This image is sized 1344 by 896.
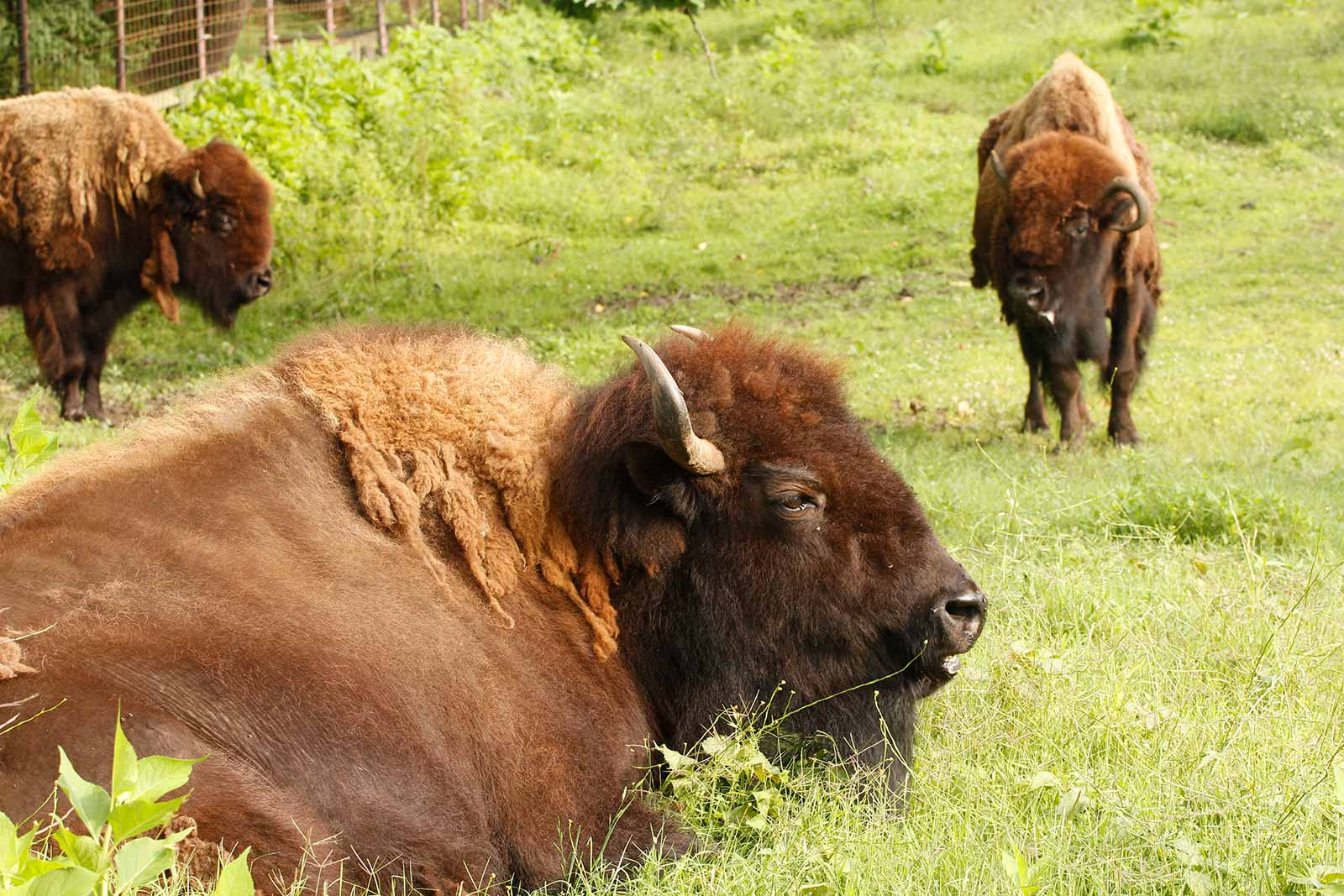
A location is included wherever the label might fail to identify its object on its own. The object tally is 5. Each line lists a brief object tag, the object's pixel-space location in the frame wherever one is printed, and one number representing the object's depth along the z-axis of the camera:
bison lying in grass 6.04
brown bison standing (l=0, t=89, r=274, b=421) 19.72
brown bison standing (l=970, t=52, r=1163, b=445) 17.27
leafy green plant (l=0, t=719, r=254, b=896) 4.48
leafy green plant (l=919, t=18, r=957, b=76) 45.16
